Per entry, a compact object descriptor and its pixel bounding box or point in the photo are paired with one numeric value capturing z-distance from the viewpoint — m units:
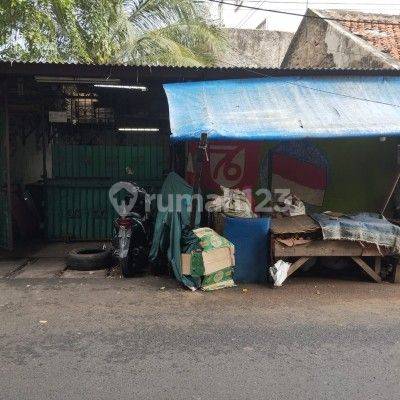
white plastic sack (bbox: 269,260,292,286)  5.86
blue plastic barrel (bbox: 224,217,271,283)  6.09
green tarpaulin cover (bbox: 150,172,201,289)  5.88
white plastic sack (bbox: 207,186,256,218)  6.58
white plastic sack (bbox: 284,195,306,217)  7.21
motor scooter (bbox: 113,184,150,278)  6.25
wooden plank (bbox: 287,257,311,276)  6.07
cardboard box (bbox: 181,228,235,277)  5.59
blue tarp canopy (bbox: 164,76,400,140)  5.77
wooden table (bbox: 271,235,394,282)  6.04
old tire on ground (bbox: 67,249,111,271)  6.65
